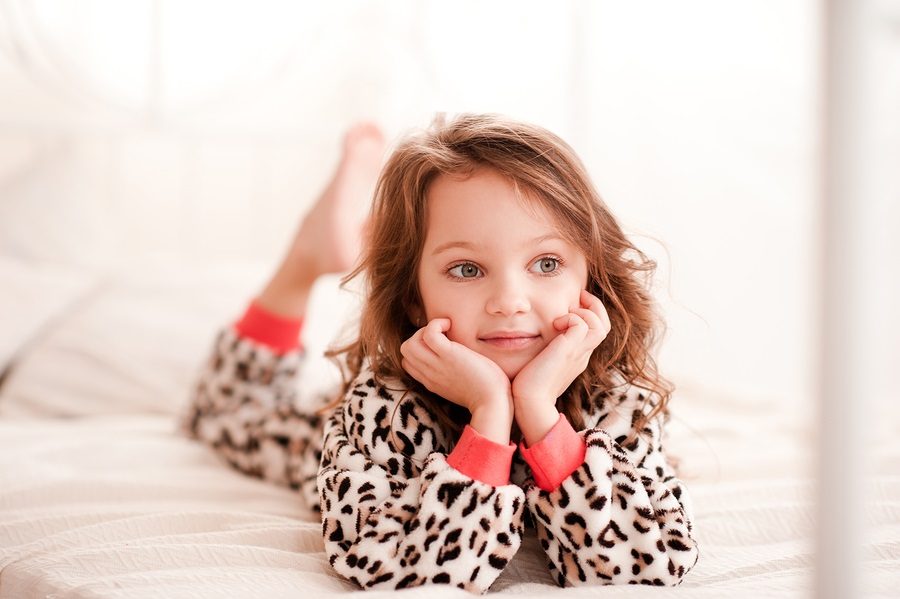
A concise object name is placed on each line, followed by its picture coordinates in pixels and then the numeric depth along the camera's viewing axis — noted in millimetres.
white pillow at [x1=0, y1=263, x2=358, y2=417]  1824
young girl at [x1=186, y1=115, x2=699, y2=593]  955
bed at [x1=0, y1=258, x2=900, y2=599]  990
